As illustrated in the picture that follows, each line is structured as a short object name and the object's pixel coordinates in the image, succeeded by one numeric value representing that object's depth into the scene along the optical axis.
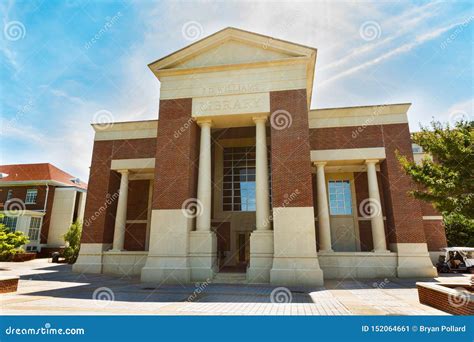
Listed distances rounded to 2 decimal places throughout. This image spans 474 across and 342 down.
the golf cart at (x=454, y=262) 19.20
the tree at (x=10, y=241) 21.86
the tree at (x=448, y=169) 8.23
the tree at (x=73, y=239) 28.68
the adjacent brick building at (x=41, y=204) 36.03
